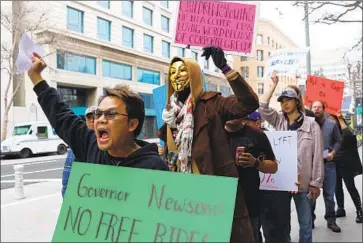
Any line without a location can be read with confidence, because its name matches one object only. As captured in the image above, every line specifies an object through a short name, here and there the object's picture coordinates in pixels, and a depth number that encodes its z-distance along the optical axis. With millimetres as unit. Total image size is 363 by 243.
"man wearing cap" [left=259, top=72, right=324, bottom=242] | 3834
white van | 20406
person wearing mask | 2217
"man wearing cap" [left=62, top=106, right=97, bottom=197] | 3205
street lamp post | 11349
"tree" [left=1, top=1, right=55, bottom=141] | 22998
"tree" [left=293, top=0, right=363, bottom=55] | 5479
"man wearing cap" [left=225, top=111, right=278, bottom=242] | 2744
